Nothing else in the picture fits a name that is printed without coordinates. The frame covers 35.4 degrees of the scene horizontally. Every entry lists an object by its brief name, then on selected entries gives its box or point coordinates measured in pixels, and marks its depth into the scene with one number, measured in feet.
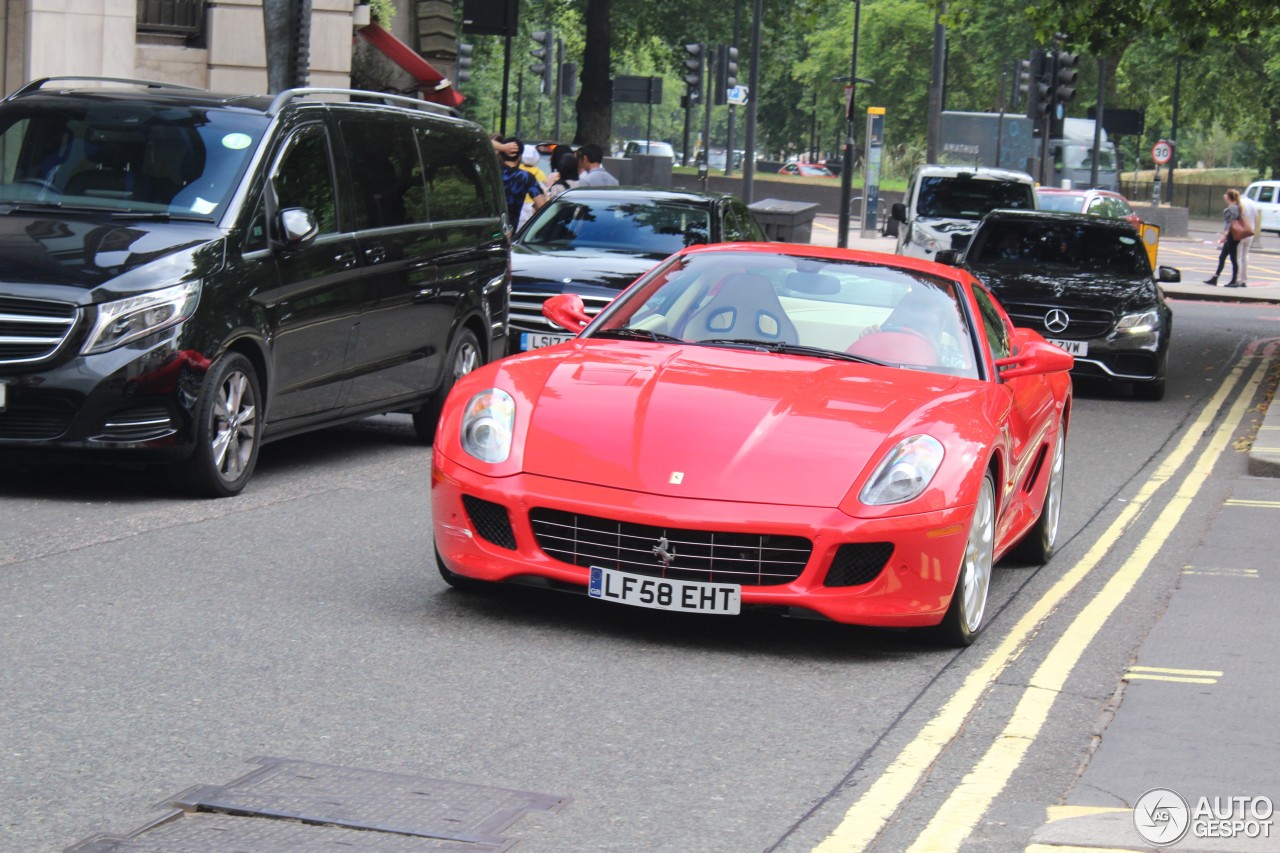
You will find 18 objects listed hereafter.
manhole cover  14.38
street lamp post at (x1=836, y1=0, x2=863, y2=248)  115.24
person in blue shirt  61.72
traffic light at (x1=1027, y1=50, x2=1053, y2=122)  116.26
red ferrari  21.06
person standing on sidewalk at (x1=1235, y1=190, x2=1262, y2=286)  121.08
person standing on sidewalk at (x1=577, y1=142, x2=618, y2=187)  59.26
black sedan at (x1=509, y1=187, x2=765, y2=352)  48.19
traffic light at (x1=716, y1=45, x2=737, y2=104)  130.41
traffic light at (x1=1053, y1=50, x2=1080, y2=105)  114.93
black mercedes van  29.12
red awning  94.84
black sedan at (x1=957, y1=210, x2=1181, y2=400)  54.65
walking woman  118.73
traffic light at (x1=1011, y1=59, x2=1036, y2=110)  118.73
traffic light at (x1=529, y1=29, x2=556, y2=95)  132.98
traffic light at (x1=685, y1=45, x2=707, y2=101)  121.60
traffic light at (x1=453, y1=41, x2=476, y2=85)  139.03
